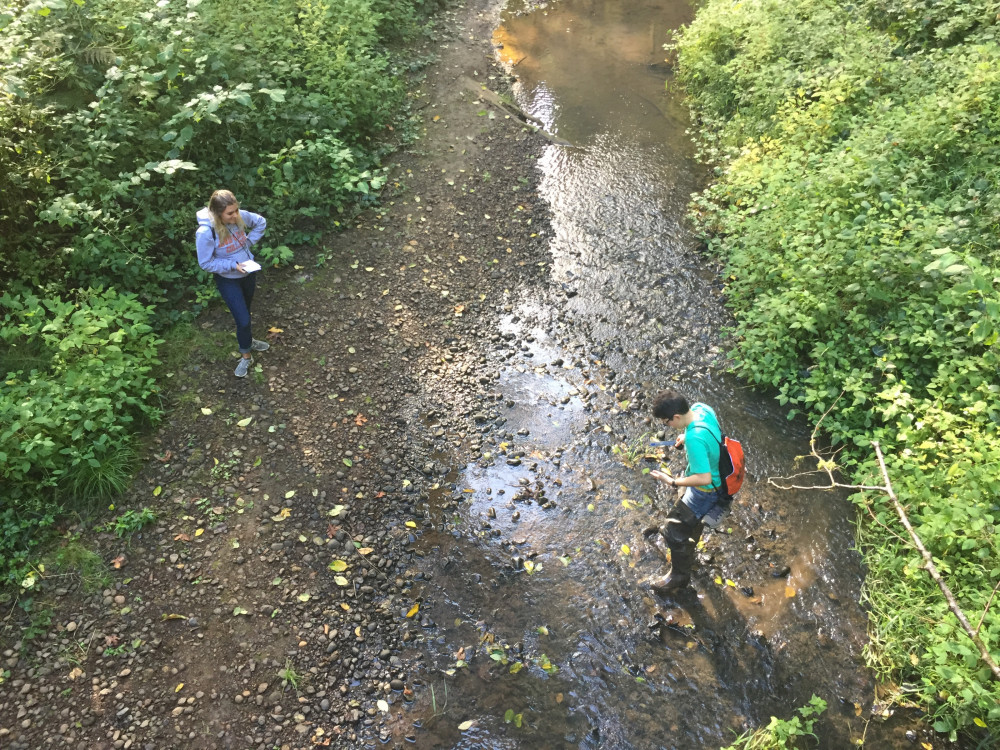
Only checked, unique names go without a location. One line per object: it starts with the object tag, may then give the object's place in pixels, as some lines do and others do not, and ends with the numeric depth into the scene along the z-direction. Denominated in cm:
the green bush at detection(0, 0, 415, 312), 662
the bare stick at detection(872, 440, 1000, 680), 373
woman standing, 596
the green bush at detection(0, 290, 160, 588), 538
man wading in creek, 460
